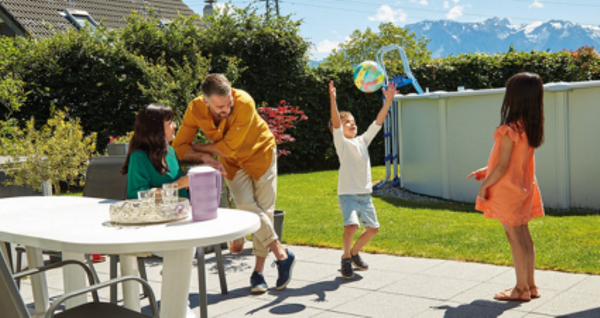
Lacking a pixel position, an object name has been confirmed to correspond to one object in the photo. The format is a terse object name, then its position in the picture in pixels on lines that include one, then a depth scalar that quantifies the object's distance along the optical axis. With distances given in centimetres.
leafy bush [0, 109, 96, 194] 749
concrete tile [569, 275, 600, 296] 464
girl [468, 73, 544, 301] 434
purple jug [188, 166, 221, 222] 320
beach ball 695
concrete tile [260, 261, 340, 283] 558
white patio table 276
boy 546
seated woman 417
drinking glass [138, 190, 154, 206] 332
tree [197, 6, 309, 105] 1444
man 501
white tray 322
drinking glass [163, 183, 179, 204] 335
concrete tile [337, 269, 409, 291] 518
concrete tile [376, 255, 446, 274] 567
